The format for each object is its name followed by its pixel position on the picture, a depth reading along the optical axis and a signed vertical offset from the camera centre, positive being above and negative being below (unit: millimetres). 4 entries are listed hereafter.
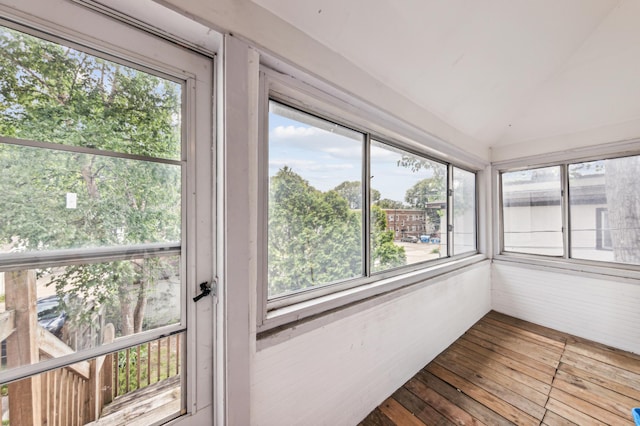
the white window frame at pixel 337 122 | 1111 +266
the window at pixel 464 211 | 2793 +24
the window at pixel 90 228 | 698 -45
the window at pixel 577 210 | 2336 +24
